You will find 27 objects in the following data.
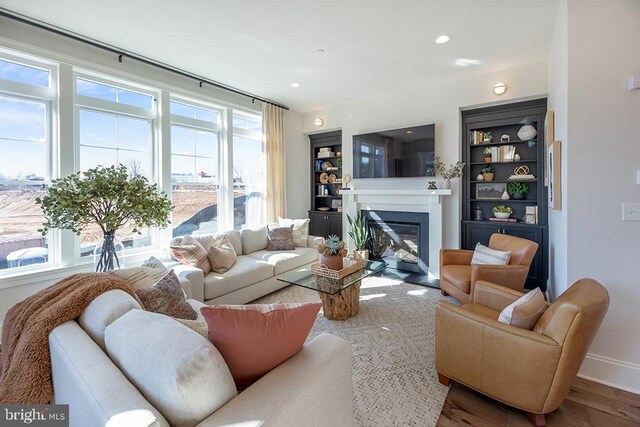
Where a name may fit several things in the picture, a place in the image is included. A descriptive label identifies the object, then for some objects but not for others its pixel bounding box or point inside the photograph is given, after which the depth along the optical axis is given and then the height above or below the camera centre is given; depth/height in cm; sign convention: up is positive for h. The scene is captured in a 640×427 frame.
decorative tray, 279 -61
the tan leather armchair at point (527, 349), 146 -78
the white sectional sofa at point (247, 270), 294 -70
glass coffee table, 273 -70
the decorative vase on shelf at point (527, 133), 373 +96
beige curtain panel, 498 +87
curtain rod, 255 +174
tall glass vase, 258 -38
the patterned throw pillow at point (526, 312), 166 -60
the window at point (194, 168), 396 +62
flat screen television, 428 +87
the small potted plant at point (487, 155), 408 +74
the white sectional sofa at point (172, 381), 84 -55
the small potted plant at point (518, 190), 391 +23
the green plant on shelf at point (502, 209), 398 -3
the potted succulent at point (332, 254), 286 -45
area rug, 176 -117
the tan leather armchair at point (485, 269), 276 -63
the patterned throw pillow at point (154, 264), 223 -42
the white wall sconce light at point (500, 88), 372 +152
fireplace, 435 -49
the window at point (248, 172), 476 +65
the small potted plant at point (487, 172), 408 +50
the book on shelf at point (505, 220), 390 -17
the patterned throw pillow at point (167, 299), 167 -52
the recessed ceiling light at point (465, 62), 348 +177
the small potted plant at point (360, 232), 469 -38
